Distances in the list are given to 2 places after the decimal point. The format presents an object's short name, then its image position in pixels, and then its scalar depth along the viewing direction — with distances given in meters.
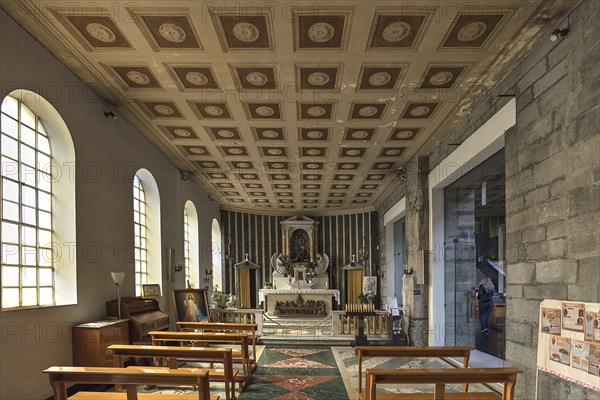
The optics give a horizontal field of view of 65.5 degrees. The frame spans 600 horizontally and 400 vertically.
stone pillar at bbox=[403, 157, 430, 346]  10.19
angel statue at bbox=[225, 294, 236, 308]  14.81
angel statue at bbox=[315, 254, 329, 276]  19.38
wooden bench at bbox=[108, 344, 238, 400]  5.30
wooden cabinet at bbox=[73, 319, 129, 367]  6.23
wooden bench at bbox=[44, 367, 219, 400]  3.54
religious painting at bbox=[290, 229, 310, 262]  19.72
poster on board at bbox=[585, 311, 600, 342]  3.80
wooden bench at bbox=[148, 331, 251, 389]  6.78
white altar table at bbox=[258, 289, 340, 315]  17.02
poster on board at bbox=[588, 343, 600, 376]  3.75
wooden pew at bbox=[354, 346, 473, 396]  5.28
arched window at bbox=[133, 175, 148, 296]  9.44
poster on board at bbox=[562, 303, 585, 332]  4.01
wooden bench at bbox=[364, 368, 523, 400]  3.69
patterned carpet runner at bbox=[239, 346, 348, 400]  6.51
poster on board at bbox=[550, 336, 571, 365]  4.08
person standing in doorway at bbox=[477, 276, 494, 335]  8.20
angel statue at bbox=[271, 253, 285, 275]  19.28
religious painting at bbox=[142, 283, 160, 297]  9.13
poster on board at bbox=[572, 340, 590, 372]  3.87
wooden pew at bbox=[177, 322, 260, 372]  8.23
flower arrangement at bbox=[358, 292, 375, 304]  11.98
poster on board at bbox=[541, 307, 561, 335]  4.28
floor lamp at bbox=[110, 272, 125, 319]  7.14
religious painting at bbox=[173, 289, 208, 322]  10.15
